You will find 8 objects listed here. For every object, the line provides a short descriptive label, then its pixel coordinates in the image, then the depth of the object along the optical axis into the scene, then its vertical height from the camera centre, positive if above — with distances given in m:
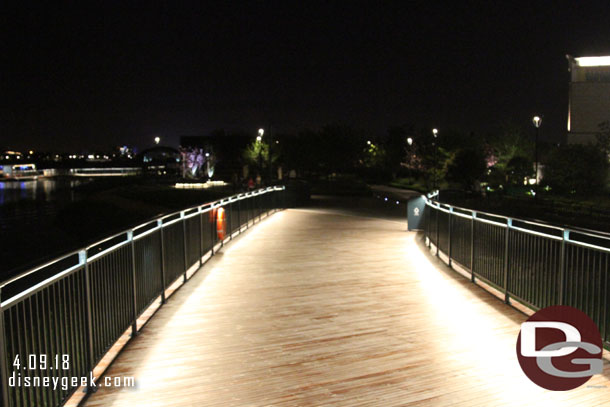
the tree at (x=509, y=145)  56.84 +1.70
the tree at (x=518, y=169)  50.38 -0.80
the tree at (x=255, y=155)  65.63 +1.08
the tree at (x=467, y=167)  45.18 -0.52
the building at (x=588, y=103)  60.06 +6.32
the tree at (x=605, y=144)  35.28 +1.03
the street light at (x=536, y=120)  32.27 +2.42
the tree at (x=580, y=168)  33.41 -0.52
